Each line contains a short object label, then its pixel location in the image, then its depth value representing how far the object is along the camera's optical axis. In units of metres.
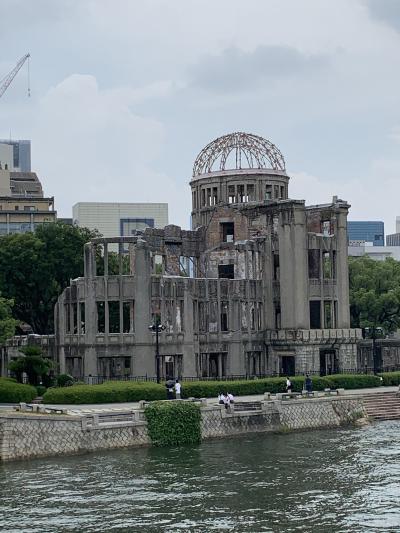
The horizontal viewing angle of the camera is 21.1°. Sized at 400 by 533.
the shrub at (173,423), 61.56
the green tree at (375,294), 110.19
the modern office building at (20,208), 168.25
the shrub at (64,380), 77.19
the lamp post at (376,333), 88.43
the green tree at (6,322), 76.81
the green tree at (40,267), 98.62
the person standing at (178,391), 67.81
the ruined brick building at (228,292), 85.12
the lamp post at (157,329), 72.80
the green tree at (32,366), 75.44
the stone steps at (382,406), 73.81
